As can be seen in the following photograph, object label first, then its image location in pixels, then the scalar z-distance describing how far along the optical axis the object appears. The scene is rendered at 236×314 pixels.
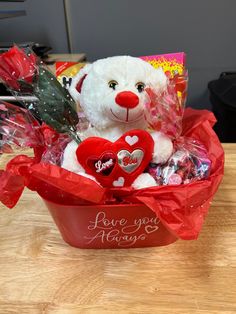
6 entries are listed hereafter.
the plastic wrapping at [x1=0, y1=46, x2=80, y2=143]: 0.53
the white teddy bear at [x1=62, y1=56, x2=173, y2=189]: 0.49
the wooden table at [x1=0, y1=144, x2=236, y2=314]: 0.46
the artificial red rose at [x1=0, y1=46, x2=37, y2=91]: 0.54
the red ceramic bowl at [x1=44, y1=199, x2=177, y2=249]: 0.48
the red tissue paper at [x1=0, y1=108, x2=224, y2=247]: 0.45
